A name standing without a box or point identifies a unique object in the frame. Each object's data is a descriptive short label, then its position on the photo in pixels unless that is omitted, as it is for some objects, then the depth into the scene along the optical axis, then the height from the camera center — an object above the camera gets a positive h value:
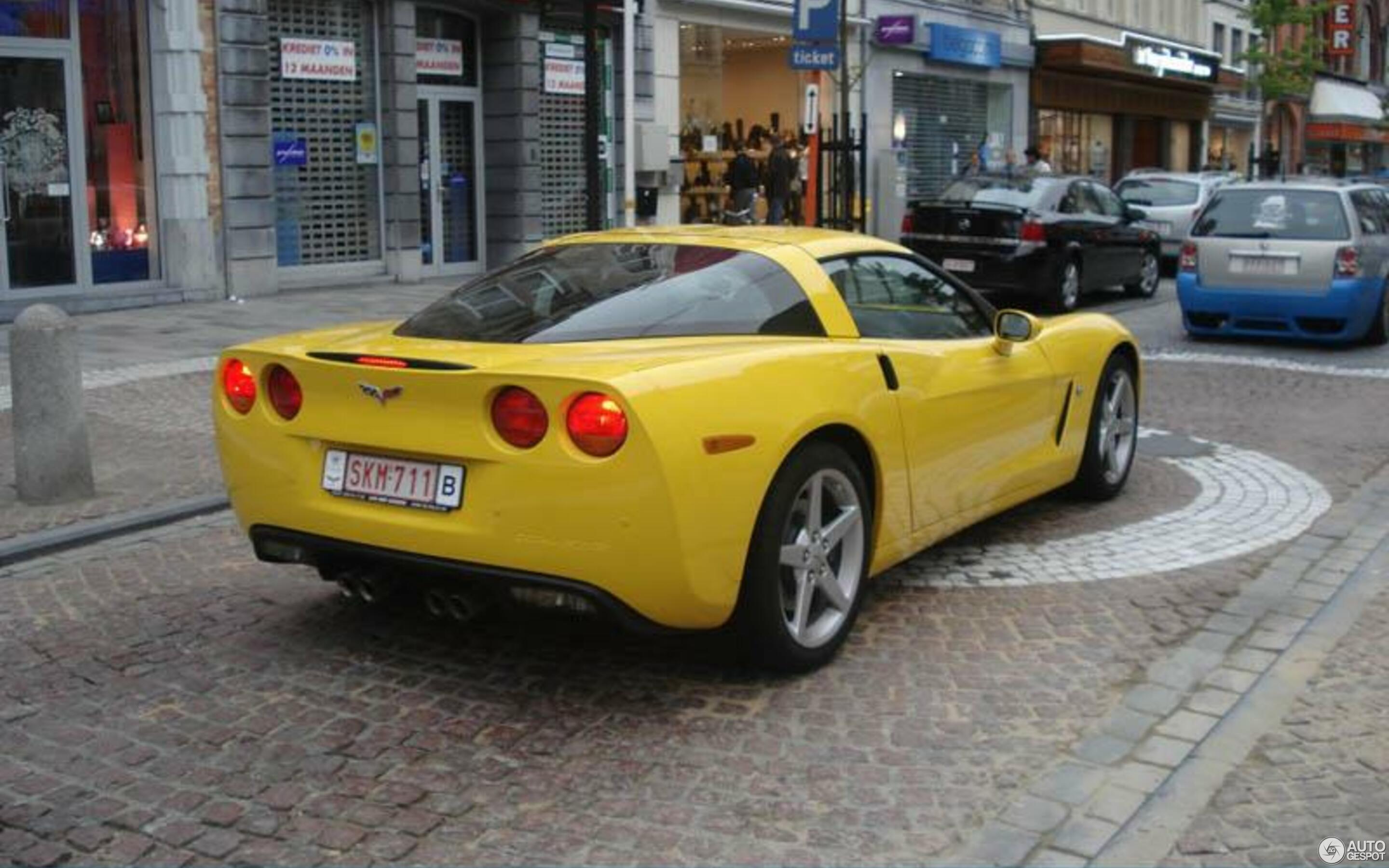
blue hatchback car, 13.77 -0.18
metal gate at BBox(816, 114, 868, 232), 21.33 +1.02
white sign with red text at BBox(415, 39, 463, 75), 20.09 +2.57
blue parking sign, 17.88 +2.63
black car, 16.80 +0.13
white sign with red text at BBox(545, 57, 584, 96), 21.77 +2.49
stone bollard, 7.45 -0.75
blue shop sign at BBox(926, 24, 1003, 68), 31.42 +4.18
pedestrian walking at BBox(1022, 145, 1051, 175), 28.12 +1.65
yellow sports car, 4.32 -0.56
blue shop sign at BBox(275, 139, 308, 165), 17.91 +1.19
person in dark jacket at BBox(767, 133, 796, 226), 24.70 +1.12
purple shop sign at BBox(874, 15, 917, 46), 29.45 +4.15
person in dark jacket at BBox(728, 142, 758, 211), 24.84 +1.11
